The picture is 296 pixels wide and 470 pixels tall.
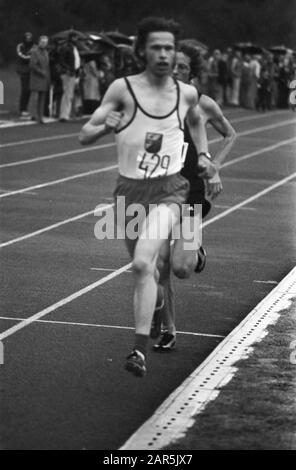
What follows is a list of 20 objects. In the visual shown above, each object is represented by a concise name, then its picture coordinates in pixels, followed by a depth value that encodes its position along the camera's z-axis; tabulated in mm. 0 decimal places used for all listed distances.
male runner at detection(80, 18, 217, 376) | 7492
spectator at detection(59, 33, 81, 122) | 34062
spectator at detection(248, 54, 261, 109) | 51125
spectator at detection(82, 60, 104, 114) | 36781
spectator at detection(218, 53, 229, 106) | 49009
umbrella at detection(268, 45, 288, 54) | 63062
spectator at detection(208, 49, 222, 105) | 48719
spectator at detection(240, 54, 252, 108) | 51438
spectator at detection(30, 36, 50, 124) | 32250
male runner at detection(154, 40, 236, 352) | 8227
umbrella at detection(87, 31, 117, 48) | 40594
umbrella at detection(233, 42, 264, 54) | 58375
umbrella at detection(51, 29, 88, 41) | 36938
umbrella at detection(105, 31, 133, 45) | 46509
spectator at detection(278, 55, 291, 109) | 55312
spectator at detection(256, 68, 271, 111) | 51188
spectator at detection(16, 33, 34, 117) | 32969
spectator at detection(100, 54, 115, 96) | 38531
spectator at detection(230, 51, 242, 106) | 50281
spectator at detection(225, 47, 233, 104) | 49884
